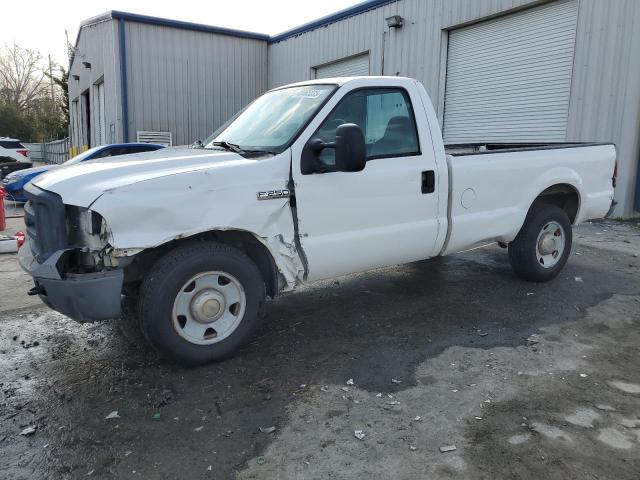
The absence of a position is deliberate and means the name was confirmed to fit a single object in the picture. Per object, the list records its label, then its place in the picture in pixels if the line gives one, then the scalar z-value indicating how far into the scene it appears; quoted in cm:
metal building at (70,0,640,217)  970
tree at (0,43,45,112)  5756
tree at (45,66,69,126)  4658
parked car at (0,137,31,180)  1853
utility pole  5428
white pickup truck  341
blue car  1142
